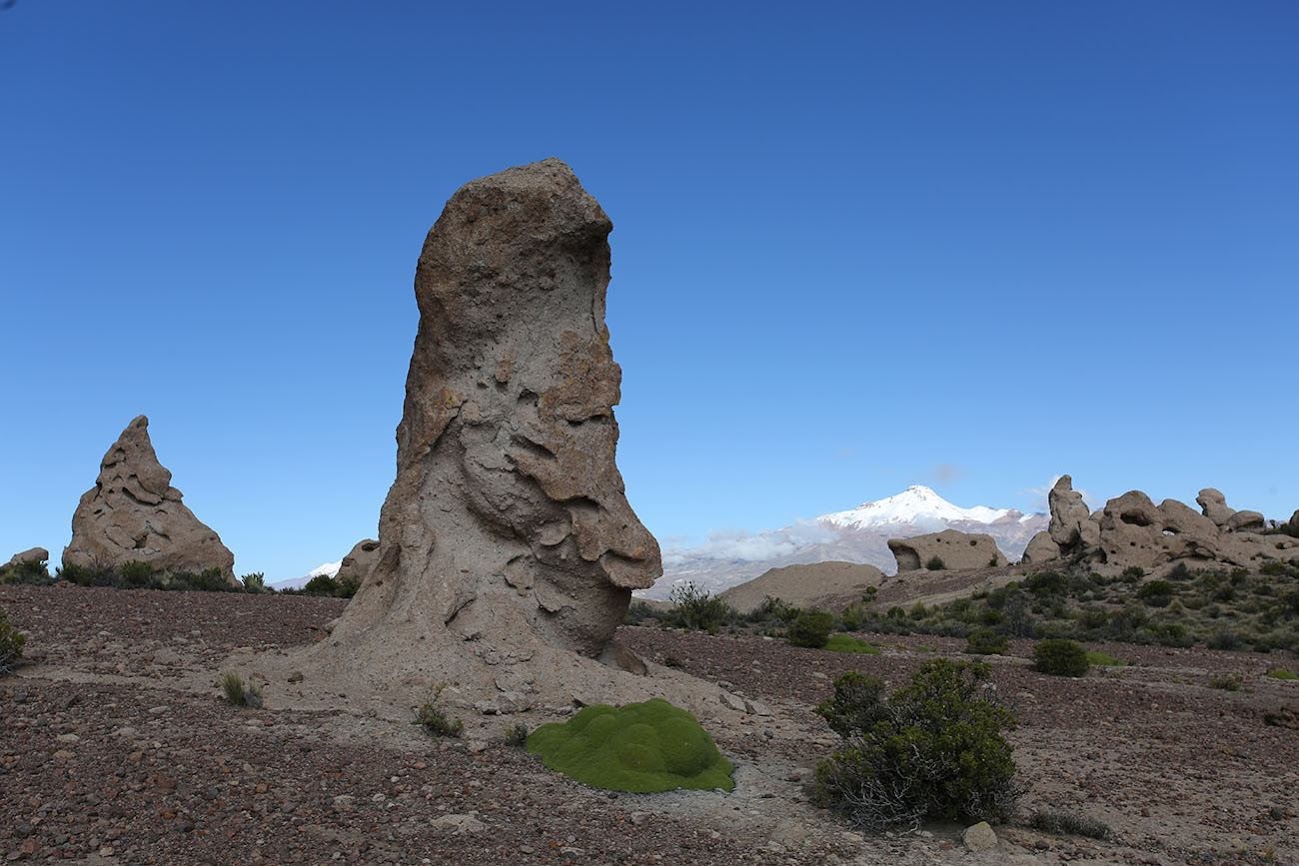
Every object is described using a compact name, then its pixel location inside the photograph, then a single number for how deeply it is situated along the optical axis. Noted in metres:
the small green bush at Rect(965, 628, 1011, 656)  19.97
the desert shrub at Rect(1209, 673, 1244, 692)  15.74
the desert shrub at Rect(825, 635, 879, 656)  18.05
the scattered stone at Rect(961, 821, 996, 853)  6.83
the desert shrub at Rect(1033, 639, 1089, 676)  16.27
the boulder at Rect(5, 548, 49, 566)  23.39
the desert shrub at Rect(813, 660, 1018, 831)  7.23
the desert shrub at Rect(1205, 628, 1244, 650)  24.36
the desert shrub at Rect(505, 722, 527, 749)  8.67
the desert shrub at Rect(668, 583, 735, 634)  22.23
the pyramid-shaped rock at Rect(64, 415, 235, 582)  22.59
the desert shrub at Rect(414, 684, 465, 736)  8.74
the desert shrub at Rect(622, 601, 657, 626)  23.89
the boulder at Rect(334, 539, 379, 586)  25.24
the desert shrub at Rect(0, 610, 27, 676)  10.06
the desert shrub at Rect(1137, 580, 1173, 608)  32.77
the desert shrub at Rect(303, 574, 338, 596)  23.45
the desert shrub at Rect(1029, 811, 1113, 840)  7.29
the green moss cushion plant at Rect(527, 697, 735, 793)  7.89
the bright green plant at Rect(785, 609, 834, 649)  17.50
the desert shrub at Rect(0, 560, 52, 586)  19.03
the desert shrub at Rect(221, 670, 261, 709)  9.21
